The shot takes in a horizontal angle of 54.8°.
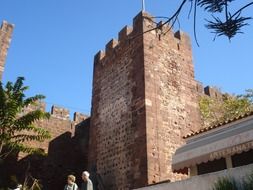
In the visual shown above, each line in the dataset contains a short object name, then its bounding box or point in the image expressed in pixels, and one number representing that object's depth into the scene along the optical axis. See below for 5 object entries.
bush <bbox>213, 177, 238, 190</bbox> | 4.40
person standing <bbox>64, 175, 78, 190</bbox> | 5.76
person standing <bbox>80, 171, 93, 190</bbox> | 5.63
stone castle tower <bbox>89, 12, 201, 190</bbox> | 8.31
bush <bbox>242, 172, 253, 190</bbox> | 4.18
